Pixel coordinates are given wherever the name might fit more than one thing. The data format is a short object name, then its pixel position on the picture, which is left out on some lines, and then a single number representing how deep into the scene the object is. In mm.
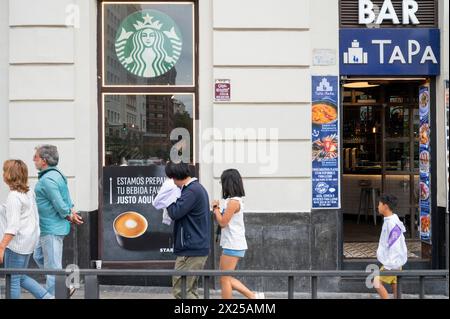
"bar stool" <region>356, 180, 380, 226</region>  12461
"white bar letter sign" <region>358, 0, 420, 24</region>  8234
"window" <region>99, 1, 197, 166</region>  8336
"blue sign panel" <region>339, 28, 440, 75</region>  8164
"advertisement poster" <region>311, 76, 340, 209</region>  8086
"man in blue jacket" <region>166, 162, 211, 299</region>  5672
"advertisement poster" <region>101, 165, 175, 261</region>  8234
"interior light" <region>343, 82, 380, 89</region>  11234
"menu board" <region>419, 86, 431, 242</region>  8406
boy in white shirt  6383
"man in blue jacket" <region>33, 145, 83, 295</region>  6258
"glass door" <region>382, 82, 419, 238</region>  11172
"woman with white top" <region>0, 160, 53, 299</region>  5746
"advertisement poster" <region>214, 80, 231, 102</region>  7914
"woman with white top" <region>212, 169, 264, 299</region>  5941
